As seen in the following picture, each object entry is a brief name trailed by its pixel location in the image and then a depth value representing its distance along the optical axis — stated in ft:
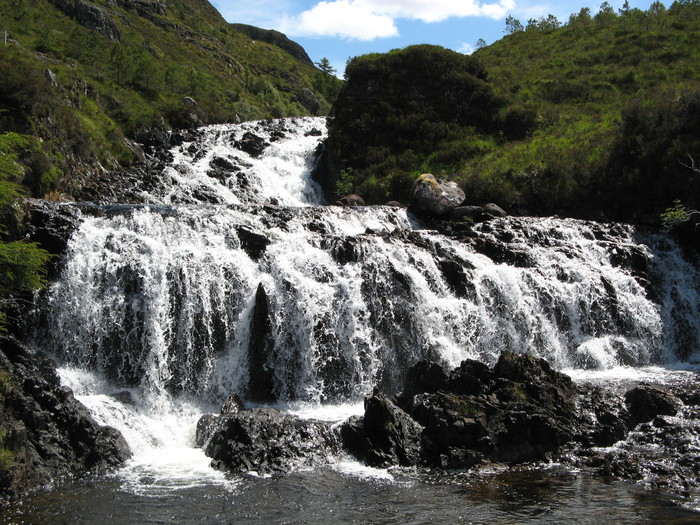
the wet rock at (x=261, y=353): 57.77
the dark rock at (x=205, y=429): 46.68
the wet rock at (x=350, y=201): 107.34
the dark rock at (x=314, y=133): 167.73
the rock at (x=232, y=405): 50.72
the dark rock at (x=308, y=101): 308.23
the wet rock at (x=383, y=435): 42.37
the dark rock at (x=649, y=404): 48.53
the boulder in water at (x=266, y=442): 41.42
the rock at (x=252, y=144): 141.18
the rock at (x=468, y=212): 96.89
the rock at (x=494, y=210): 98.49
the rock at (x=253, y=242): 67.31
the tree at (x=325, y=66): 393.29
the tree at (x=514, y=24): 316.19
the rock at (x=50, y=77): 110.52
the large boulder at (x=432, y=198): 98.68
